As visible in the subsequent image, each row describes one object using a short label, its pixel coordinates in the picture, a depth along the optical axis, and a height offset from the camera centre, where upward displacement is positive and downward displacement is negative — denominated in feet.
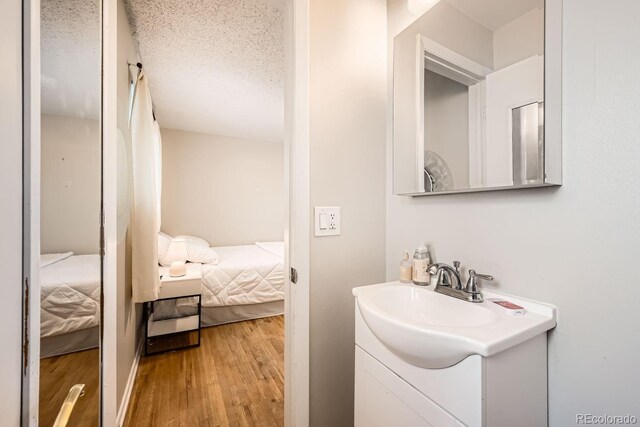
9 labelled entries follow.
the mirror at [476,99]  2.32 +1.36
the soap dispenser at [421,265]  3.25 -0.68
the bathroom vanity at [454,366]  1.78 -1.27
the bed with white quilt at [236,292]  8.11 -2.74
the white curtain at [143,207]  5.47 +0.16
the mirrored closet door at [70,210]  1.86 +0.03
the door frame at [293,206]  3.26 +0.11
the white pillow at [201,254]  9.02 -1.51
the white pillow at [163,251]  8.38 -1.30
